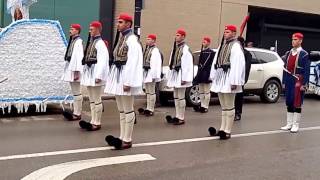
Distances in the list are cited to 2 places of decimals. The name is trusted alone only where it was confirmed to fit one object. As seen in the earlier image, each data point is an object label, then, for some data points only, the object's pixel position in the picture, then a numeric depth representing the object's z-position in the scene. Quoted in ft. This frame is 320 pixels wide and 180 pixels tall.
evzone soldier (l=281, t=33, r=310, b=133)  32.48
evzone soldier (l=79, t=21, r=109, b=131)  29.96
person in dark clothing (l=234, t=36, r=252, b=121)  37.49
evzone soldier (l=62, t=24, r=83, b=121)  33.14
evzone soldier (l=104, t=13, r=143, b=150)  24.91
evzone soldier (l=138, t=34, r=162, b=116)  38.32
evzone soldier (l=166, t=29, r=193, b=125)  35.47
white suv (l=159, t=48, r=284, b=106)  48.89
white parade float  34.37
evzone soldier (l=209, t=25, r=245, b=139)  28.89
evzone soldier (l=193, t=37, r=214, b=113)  41.65
